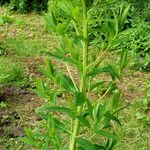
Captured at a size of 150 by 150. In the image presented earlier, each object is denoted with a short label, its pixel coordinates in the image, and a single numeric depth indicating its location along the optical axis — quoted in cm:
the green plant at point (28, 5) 833
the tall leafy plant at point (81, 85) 222
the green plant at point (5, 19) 767
